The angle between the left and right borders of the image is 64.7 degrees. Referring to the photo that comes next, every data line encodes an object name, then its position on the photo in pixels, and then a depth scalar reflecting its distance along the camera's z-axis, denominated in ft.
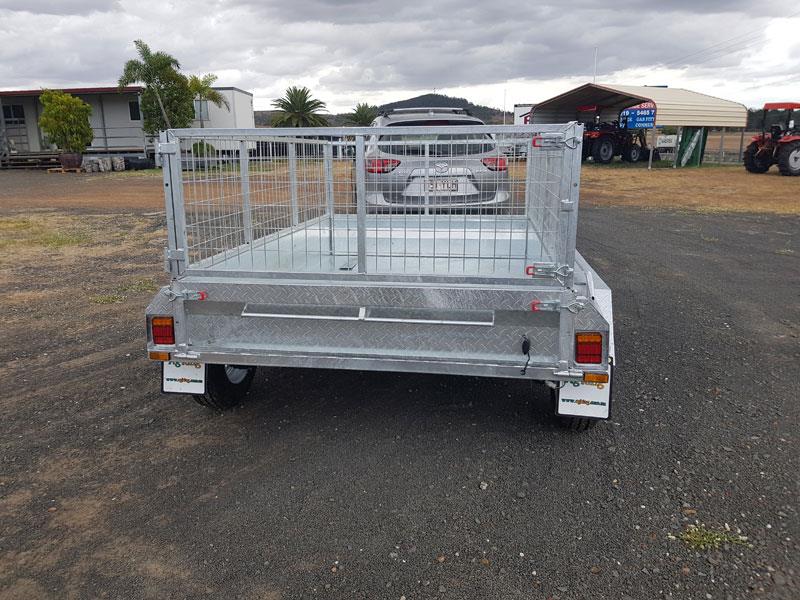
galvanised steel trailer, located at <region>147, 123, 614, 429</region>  10.18
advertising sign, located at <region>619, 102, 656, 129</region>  87.38
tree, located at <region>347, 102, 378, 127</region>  161.62
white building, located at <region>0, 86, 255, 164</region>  107.86
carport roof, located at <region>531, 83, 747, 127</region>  85.40
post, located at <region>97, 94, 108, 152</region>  108.78
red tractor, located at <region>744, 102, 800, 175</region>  68.39
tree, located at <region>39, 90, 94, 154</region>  91.97
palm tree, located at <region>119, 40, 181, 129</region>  98.37
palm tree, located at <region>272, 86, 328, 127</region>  165.58
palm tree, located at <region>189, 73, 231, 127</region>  104.83
